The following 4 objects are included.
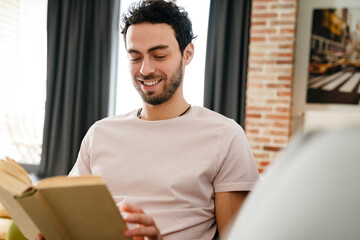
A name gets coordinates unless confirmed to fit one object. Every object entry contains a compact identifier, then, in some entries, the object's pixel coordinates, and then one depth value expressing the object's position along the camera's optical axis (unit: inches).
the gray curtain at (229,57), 124.2
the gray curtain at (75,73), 142.6
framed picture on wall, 117.2
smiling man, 44.9
